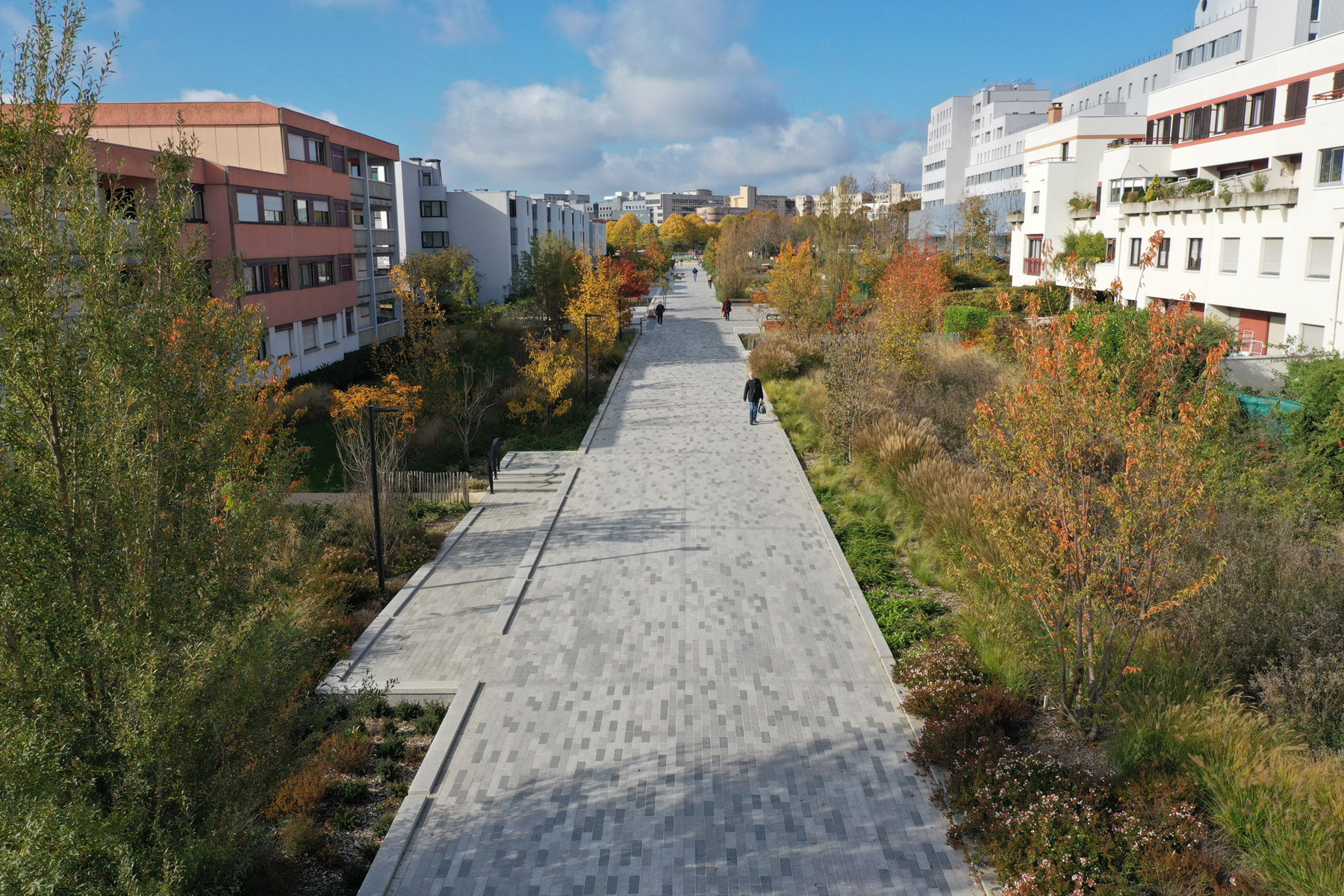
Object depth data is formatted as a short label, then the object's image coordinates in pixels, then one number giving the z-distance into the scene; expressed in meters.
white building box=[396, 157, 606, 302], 58.69
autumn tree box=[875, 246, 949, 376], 22.16
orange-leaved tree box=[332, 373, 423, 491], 15.88
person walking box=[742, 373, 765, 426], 22.92
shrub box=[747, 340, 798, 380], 28.75
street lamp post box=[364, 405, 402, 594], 12.40
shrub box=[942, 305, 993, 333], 32.84
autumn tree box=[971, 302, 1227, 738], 7.05
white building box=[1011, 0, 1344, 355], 22.09
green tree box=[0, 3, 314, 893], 4.52
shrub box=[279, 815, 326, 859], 6.81
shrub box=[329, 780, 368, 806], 7.62
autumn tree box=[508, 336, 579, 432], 22.56
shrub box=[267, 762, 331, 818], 7.32
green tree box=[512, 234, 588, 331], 37.12
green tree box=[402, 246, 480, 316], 43.59
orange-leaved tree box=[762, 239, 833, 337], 34.91
